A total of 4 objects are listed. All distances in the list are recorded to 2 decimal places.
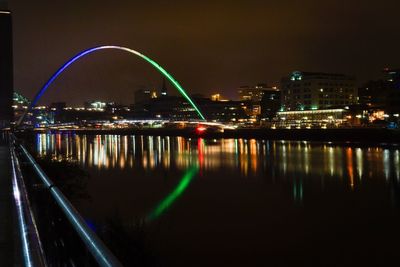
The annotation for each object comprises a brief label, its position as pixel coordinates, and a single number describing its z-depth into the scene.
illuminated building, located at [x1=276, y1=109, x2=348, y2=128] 67.24
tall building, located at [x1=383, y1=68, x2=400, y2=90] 59.43
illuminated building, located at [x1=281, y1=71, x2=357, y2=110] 85.12
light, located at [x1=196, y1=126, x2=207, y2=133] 77.82
